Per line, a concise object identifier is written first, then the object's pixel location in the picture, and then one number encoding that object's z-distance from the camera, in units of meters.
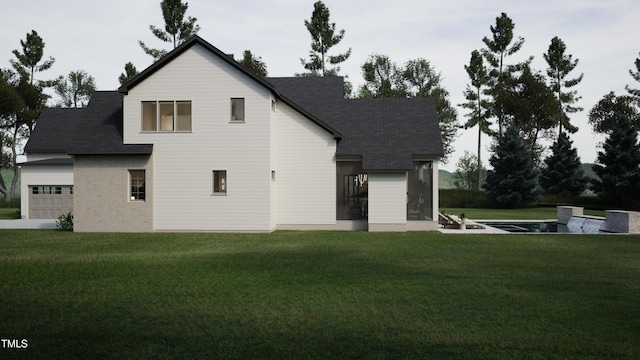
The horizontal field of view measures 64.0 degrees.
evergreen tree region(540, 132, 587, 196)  49.56
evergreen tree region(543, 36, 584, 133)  56.84
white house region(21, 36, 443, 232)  22.66
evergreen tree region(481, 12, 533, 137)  56.80
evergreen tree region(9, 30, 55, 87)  59.00
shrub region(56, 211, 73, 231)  24.34
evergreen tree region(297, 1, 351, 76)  53.91
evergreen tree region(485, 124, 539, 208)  47.00
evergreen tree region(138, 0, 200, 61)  49.97
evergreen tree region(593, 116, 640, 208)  41.75
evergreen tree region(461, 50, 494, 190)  58.12
